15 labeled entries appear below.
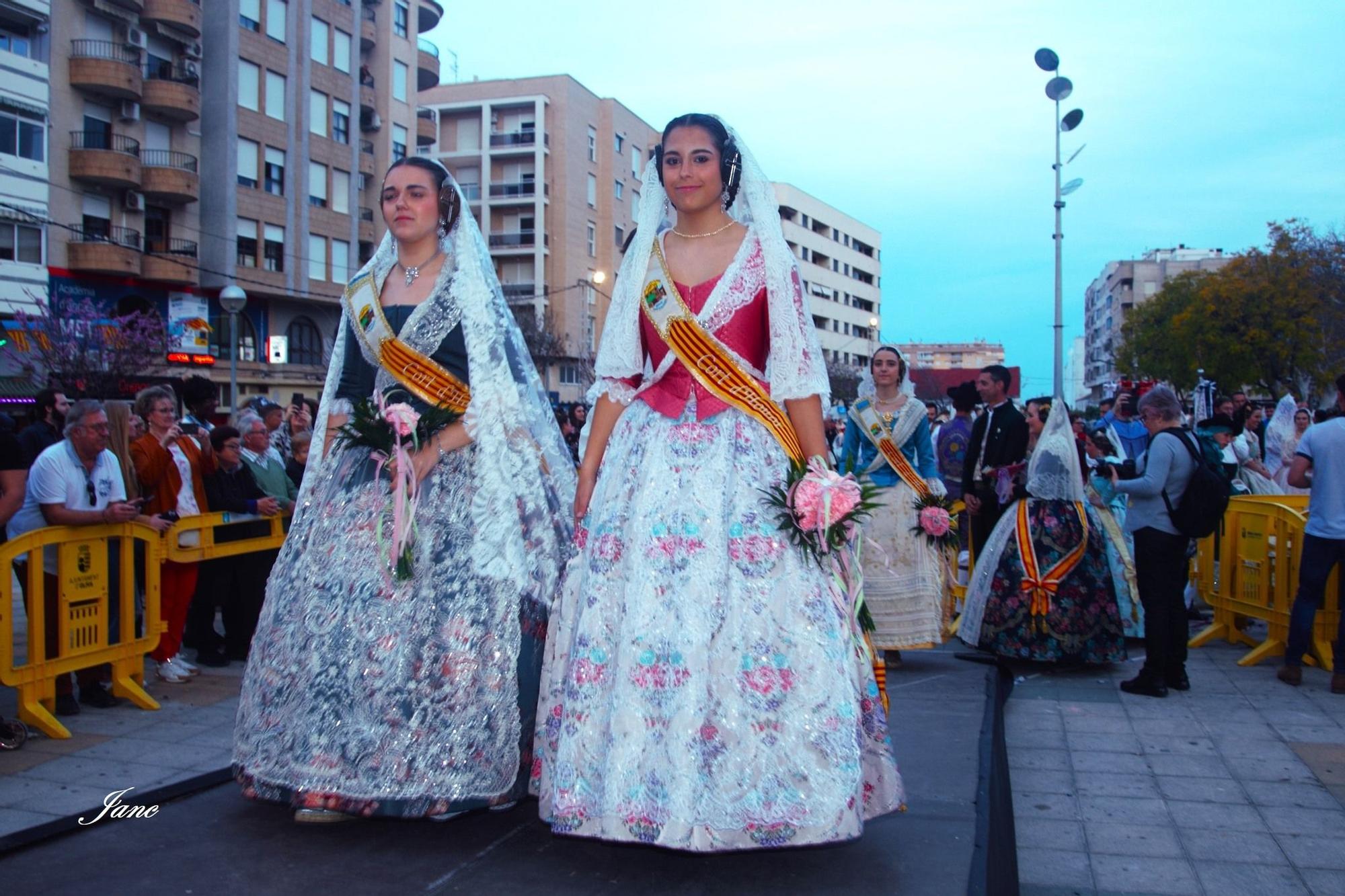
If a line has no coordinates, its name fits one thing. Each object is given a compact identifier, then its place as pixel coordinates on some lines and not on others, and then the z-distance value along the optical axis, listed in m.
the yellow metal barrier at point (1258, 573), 6.55
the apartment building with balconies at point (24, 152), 23.31
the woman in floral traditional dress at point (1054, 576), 6.29
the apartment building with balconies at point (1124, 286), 83.75
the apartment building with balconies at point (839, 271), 70.81
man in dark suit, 7.04
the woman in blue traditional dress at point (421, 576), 3.25
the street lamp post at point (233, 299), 16.22
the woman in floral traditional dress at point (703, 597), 2.85
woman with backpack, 5.75
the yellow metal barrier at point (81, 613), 4.77
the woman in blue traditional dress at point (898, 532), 6.39
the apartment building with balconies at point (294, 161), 29.16
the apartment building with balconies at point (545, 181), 49.88
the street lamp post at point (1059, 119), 19.91
